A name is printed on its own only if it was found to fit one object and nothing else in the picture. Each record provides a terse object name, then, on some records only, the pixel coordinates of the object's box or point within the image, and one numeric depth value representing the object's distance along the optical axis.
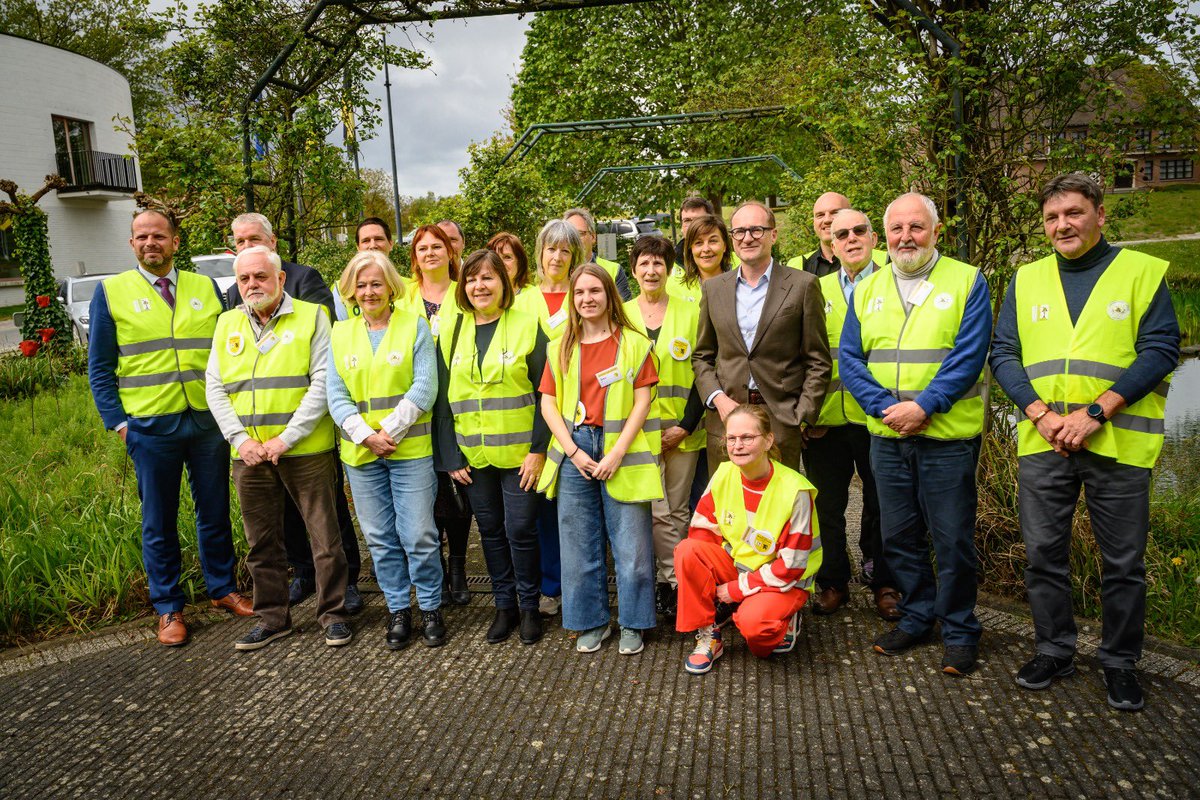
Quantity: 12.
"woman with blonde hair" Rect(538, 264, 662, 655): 4.15
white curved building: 28.56
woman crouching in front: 3.89
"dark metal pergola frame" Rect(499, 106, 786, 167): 10.91
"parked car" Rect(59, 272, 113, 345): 15.18
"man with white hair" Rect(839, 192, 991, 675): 3.77
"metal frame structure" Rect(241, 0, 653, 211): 6.52
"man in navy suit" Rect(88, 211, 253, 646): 4.58
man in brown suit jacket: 4.25
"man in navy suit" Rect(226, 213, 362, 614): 4.93
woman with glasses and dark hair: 4.35
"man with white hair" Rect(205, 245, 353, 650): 4.38
